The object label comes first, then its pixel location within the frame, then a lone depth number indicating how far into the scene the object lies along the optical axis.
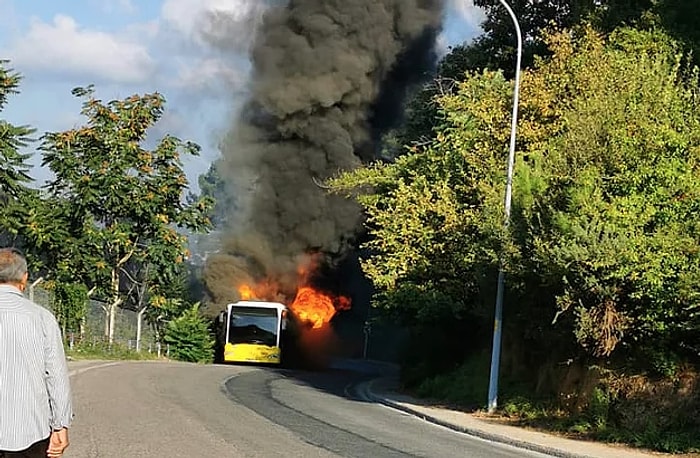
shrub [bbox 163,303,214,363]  43.97
